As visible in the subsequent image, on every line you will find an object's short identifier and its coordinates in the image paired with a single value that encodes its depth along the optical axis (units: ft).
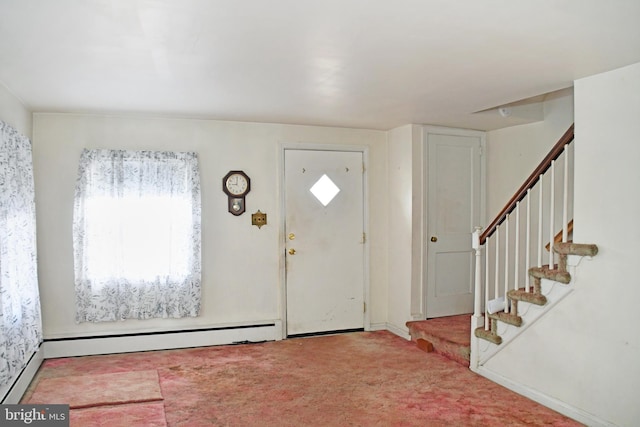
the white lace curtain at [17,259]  10.11
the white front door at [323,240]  16.75
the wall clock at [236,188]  16.01
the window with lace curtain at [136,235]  14.53
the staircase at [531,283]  10.55
